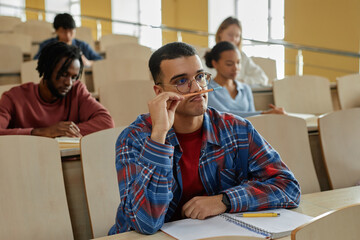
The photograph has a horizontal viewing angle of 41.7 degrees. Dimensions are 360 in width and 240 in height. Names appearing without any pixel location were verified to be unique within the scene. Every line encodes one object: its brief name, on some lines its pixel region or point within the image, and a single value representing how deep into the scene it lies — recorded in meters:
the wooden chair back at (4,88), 2.86
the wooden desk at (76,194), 1.99
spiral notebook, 1.20
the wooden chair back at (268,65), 4.85
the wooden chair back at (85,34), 6.36
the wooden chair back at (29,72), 3.61
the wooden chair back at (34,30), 6.47
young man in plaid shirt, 1.31
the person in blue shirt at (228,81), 3.13
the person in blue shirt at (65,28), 4.48
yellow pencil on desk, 1.35
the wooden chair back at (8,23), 7.01
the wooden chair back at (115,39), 6.34
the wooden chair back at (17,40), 5.44
